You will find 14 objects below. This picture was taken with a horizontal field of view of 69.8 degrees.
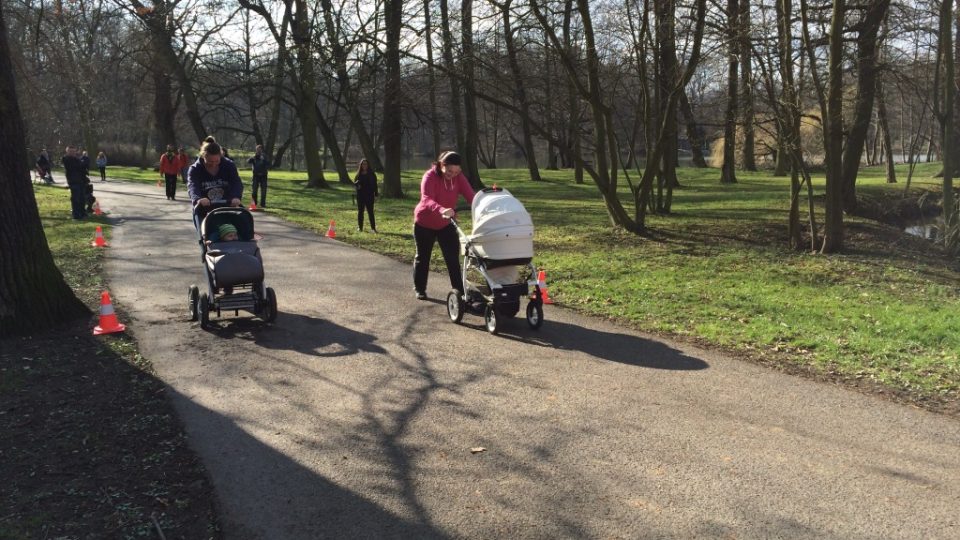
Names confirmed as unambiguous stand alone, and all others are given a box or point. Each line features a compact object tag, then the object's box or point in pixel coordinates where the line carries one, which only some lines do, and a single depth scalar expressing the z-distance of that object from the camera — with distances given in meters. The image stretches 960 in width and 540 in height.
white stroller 7.04
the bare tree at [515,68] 13.82
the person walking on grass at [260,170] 20.39
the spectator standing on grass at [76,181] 17.27
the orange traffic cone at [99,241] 13.09
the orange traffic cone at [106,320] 6.92
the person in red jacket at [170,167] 22.74
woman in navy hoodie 7.63
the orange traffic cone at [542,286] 7.81
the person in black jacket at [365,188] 15.37
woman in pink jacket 7.78
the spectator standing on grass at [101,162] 33.47
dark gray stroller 7.02
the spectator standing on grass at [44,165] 30.64
